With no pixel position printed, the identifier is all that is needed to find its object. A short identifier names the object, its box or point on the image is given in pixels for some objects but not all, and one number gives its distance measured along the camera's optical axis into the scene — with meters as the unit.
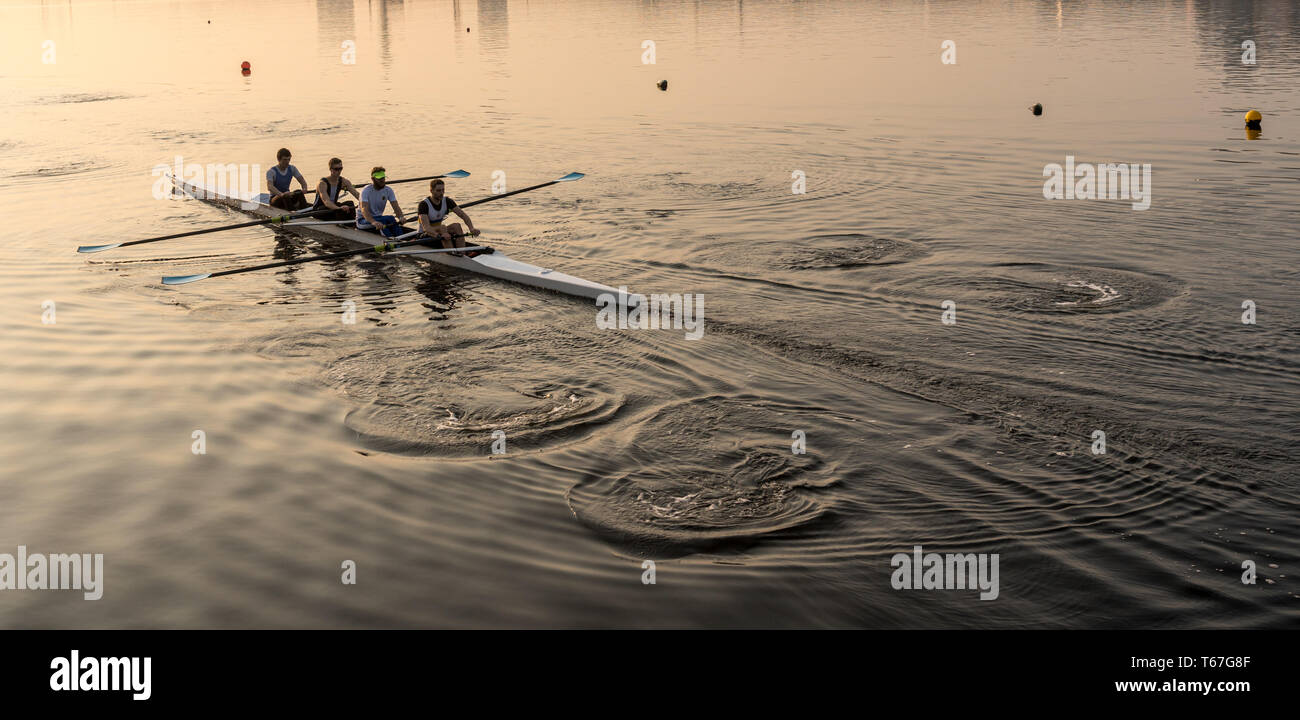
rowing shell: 16.56
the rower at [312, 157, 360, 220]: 21.03
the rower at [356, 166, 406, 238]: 19.77
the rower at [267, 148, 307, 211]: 22.28
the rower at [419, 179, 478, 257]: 18.69
